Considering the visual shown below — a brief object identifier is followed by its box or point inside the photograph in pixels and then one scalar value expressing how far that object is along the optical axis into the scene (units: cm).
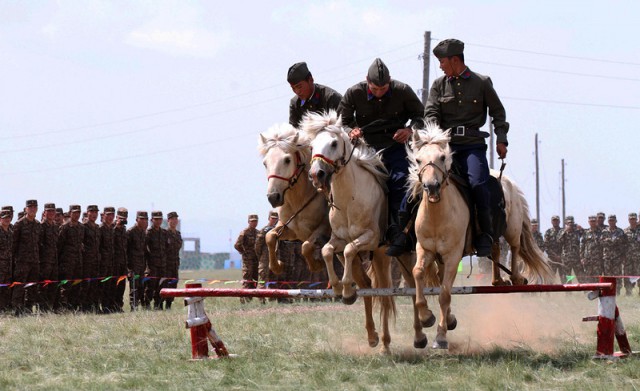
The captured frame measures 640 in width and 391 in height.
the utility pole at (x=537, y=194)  6812
